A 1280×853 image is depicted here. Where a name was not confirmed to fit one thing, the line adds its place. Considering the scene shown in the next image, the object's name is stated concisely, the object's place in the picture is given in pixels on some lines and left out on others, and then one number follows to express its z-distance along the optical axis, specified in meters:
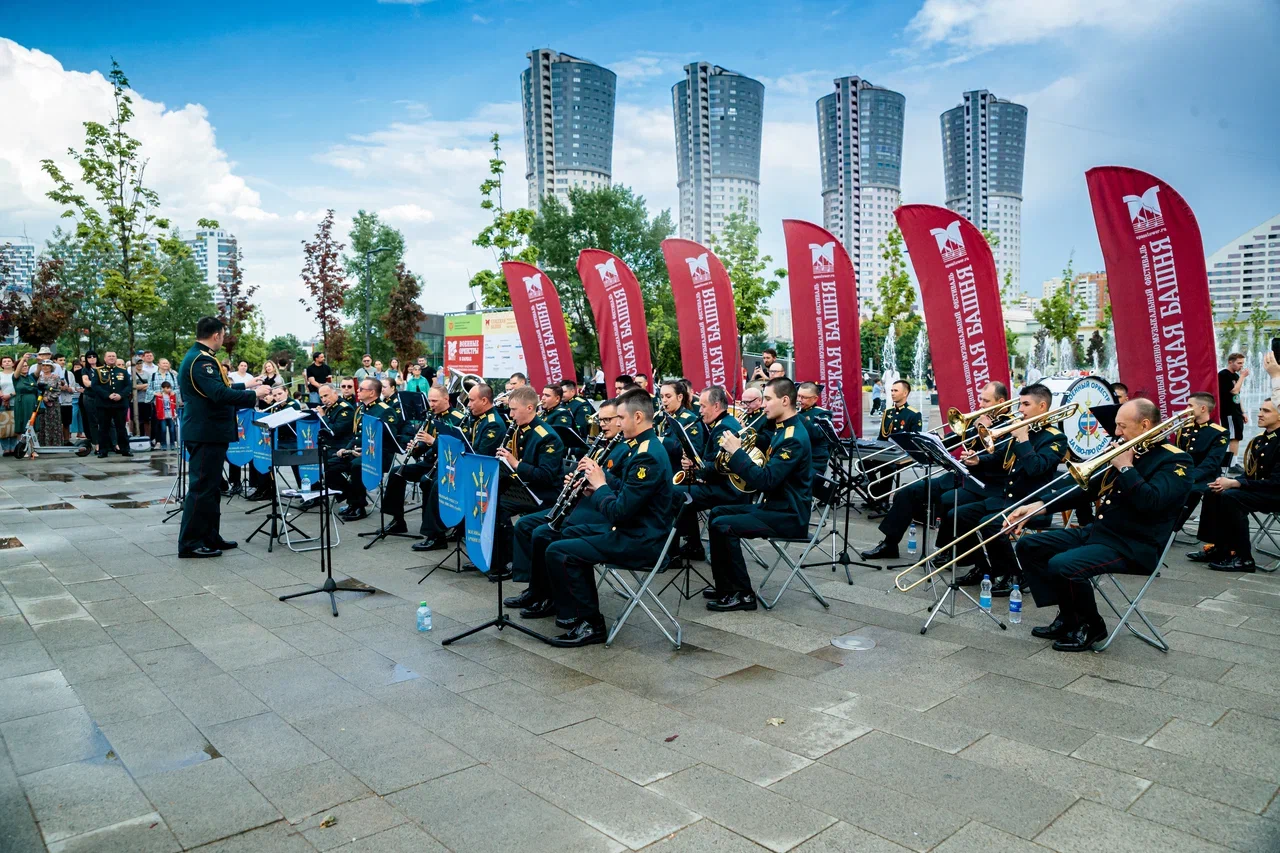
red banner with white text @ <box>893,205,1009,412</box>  9.47
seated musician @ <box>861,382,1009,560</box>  7.46
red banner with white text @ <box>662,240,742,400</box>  13.66
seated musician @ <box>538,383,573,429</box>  8.52
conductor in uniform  7.94
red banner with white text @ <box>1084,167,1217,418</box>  7.88
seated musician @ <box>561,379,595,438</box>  10.84
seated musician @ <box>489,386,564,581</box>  6.64
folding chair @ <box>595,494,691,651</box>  5.46
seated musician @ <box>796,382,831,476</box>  8.38
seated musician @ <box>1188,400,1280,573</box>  7.66
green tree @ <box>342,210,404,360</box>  52.78
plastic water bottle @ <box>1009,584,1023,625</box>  5.95
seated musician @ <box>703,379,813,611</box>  6.27
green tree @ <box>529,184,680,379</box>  47.09
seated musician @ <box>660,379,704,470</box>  7.82
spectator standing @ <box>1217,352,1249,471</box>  13.14
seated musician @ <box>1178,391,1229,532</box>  7.67
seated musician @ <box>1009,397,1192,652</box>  5.10
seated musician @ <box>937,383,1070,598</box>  6.96
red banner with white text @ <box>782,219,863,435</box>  11.33
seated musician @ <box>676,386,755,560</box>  7.00
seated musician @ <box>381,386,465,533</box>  9.12
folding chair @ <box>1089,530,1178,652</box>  5.36
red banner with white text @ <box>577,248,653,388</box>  14.87
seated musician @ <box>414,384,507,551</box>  7.54
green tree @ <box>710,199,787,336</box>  33.19
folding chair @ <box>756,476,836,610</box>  6.39
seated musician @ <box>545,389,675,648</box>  5.40
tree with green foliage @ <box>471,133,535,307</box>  25.70
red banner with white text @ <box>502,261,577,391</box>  16.45
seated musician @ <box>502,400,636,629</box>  5.97
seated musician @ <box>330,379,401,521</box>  9.88
